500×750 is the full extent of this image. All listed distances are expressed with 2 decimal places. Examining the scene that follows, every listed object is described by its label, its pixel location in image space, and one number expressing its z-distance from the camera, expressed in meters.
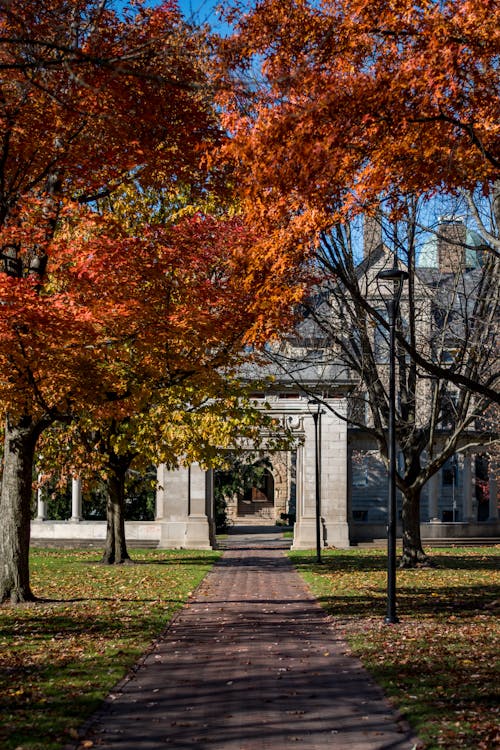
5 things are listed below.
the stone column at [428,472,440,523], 42.75
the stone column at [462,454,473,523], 42.97
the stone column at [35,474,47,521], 39.59
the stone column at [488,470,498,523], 43.19
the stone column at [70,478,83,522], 39.59
